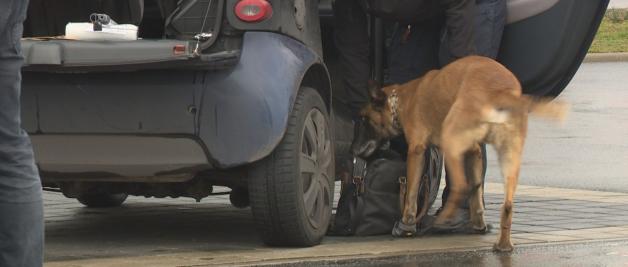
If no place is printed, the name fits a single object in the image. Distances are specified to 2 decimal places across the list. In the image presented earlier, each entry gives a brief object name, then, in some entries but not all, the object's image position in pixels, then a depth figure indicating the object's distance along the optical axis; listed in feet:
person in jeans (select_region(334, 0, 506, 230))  43.91
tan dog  39.24
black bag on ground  44.39
